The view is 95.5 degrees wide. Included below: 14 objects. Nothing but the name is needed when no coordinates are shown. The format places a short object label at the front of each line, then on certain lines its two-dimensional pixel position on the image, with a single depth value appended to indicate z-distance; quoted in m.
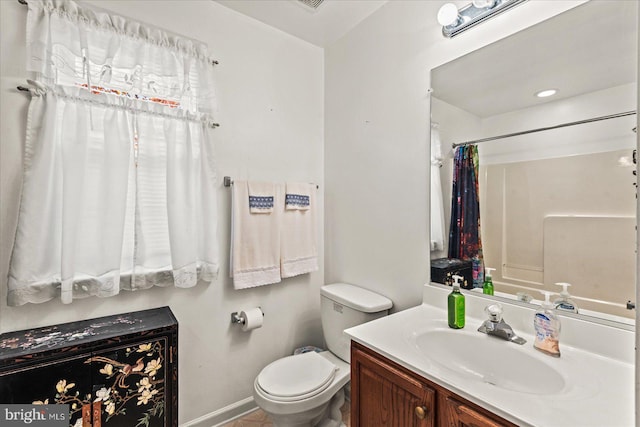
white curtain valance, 1.27
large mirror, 0.96
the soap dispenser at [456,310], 1.21
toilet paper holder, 1.78
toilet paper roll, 1.75
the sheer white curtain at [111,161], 1.25
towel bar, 1.76
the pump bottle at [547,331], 0.99
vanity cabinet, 0.82
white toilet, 1.39
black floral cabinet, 1.08
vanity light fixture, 1.22
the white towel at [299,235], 1.95
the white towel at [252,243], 1.75
